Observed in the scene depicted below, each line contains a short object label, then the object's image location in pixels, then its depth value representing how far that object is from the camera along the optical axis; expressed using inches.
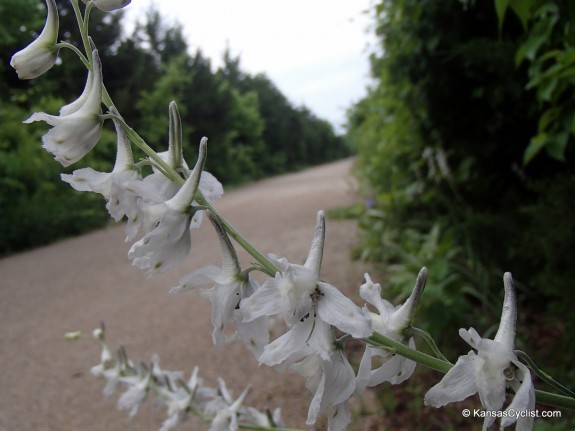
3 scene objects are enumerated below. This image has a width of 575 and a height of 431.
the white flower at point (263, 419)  5.7
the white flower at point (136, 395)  7.0
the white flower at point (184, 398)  6.3
